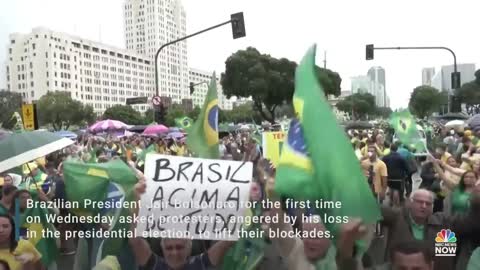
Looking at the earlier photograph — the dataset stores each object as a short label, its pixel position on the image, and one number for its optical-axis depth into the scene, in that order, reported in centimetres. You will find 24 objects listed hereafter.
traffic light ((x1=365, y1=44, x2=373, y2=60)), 2450
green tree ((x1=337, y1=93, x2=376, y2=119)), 9650
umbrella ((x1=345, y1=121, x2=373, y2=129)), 3727
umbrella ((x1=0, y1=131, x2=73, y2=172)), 527
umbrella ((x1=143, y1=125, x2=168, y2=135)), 2263
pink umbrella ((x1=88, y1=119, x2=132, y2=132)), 2736
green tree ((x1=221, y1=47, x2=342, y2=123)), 4769
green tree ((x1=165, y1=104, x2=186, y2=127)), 7012
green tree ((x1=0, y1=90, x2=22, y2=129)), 8749
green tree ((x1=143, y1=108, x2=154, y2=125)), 8722
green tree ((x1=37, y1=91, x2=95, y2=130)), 9200
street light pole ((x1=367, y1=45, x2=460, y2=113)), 2427
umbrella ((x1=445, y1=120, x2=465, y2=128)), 2160
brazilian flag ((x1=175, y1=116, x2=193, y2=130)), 1779
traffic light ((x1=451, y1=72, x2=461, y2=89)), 2425
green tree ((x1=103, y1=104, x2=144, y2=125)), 9006
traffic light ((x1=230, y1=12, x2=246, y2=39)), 1656
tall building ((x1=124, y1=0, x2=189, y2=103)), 15888
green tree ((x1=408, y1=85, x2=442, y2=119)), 7488
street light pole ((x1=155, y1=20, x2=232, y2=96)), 1803
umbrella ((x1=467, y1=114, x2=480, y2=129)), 1910
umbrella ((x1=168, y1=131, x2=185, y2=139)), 2208
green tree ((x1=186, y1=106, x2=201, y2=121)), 7826
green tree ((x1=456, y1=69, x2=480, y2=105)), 6681
